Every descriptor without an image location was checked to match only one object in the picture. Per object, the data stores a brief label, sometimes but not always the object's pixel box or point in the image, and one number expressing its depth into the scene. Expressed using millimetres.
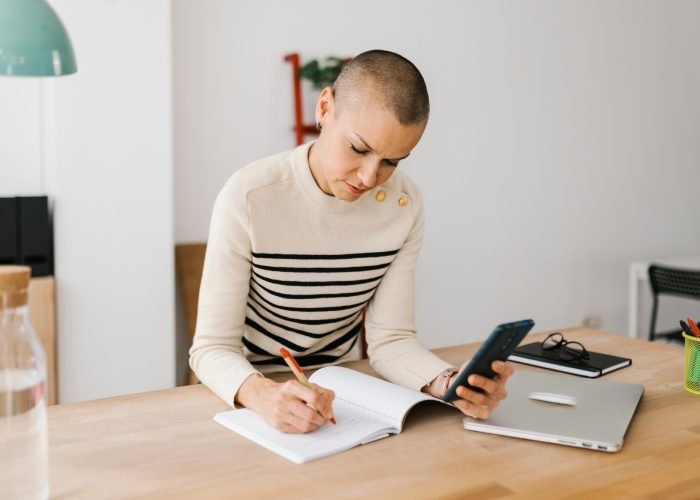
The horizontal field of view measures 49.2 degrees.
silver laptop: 1199
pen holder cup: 1471
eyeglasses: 1671
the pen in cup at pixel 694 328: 1487
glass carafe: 891
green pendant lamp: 1206
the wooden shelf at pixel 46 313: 2711
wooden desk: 1016
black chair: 3518
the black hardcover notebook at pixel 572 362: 1597
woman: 1369
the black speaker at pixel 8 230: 2605
